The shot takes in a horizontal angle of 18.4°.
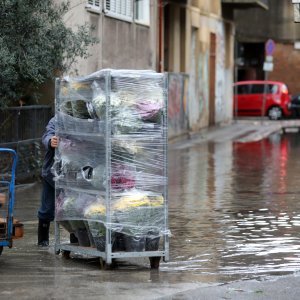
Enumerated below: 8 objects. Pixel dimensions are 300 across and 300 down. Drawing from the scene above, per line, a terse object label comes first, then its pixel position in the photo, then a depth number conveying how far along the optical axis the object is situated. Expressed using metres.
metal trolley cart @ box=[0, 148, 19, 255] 8.82
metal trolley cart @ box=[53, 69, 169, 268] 8.50
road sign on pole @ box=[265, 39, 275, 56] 35.12
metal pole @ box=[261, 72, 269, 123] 38.60
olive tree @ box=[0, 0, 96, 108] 12.96
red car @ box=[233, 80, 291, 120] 38.81
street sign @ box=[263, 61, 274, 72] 34.81
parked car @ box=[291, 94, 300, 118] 40.31
